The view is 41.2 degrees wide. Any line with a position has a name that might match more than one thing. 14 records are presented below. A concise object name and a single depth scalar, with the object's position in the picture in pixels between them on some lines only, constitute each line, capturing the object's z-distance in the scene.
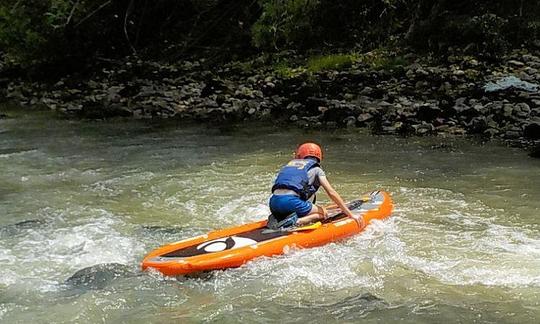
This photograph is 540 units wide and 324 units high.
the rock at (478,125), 12.13
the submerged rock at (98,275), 6.02
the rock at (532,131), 11.48
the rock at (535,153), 10.43
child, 6.89
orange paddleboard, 6.18
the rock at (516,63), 14.80
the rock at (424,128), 12.35
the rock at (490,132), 11.87
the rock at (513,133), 11.65
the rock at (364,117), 13.29
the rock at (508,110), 12.48
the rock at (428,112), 12.97
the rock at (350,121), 13.36
